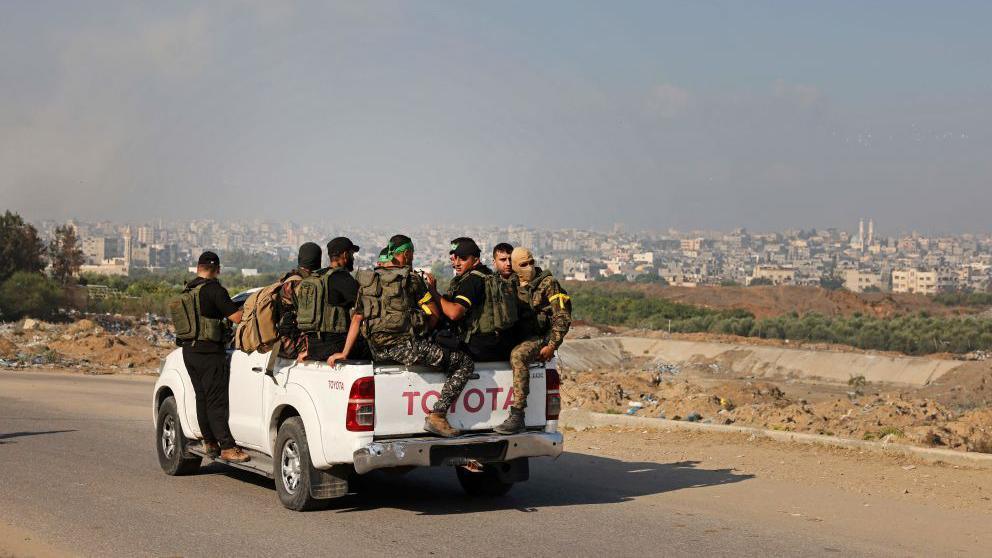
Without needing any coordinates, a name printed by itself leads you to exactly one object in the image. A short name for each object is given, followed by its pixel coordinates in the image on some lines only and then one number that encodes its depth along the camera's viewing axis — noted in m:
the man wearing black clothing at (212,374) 11.05
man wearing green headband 9.44
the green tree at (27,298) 53.56
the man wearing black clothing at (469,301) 9.83
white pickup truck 9.17
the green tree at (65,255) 90.06
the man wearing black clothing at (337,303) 9.72
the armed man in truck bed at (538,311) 10.10
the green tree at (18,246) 69.19
